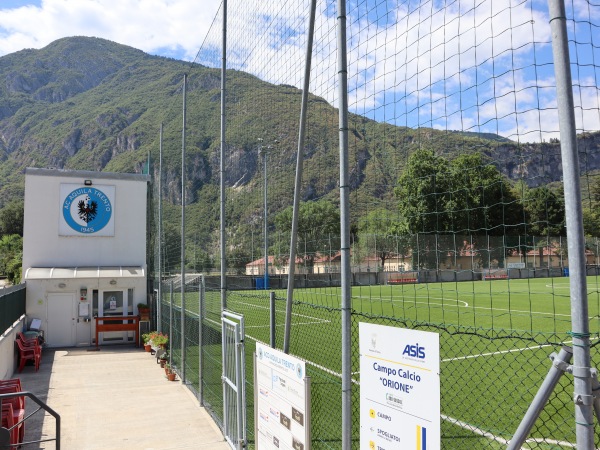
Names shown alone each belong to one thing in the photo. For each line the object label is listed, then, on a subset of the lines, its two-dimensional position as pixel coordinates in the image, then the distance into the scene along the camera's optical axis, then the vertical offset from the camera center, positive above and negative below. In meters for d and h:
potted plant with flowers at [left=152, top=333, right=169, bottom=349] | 14.75 -1.91
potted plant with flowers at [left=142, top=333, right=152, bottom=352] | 16.76 -2.26
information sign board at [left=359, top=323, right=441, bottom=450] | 2.84 -0.68
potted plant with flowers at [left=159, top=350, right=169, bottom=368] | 14.25 -2.35
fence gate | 6.24 -1.36
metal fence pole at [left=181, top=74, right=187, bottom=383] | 10.78 +0.01
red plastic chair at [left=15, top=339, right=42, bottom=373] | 14.16 -2.18
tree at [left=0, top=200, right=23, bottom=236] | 75.69 +7.25
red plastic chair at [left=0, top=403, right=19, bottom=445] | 6.93 -1.80
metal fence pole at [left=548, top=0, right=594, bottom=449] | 2.24 +0.13
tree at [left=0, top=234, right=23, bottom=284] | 33.86 +1.62
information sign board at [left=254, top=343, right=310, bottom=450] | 4.05 -1.08
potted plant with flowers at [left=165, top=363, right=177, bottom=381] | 12.45 -2.36
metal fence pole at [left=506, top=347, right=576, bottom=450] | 2.39 -0.53
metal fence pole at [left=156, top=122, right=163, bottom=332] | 14.99 +0.09
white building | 18.95 +0.76
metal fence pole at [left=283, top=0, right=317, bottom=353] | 4.91 +0.96
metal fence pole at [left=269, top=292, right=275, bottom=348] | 5.53 -0.49
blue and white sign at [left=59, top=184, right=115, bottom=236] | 20.16 +2.21
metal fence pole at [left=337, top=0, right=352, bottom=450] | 3.59 +0.14
